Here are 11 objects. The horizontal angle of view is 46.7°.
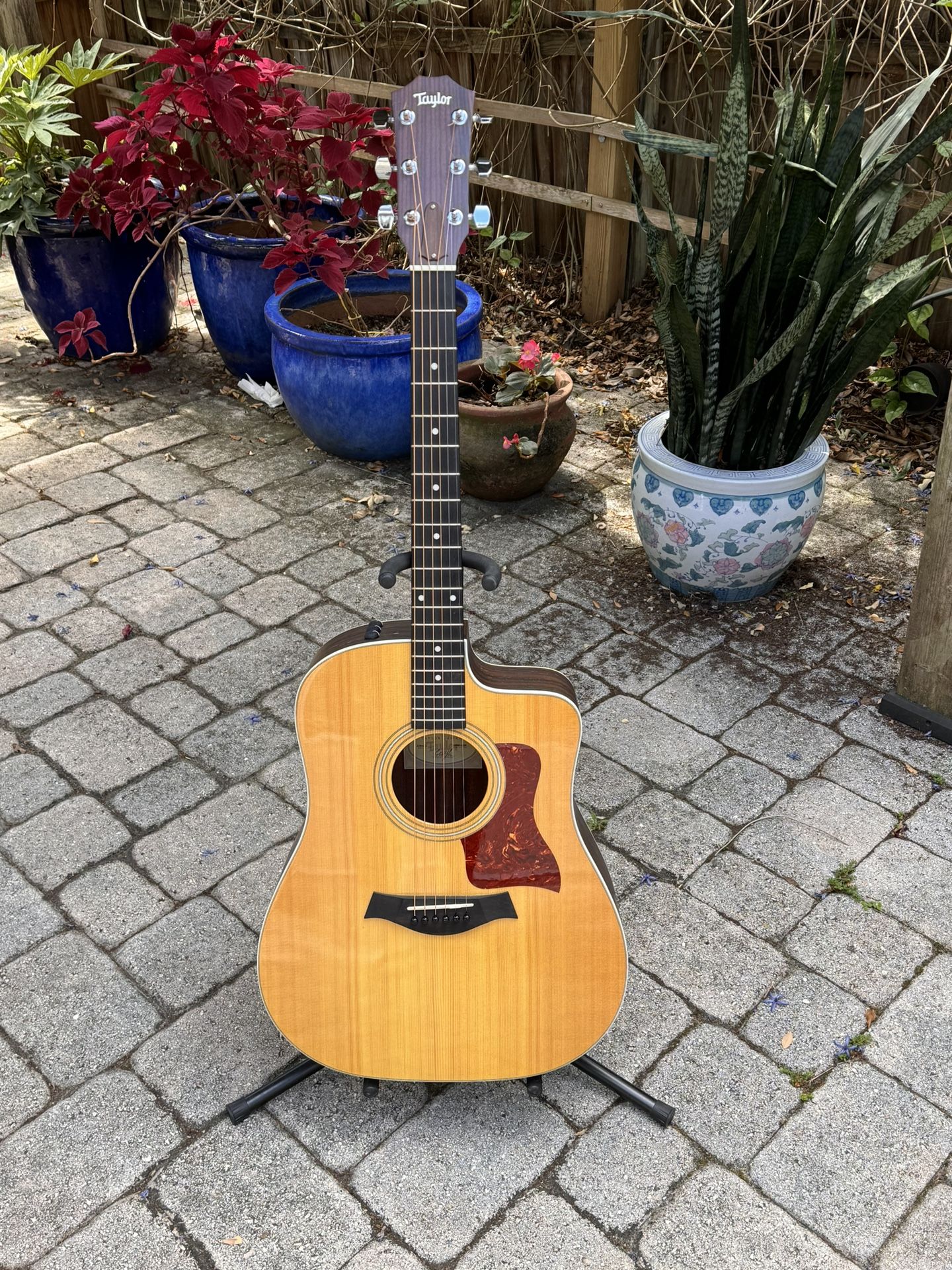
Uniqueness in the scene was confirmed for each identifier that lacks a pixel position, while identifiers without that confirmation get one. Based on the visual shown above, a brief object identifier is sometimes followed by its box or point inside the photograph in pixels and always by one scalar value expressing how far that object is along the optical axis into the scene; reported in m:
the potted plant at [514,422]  3.69
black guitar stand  2.07
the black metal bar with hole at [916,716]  2.95
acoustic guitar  1.93
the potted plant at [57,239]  4.61
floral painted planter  3.16
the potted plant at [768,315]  2.92
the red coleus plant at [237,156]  3.83
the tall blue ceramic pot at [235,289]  4.46
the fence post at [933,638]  2.79
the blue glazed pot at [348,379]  3.90
